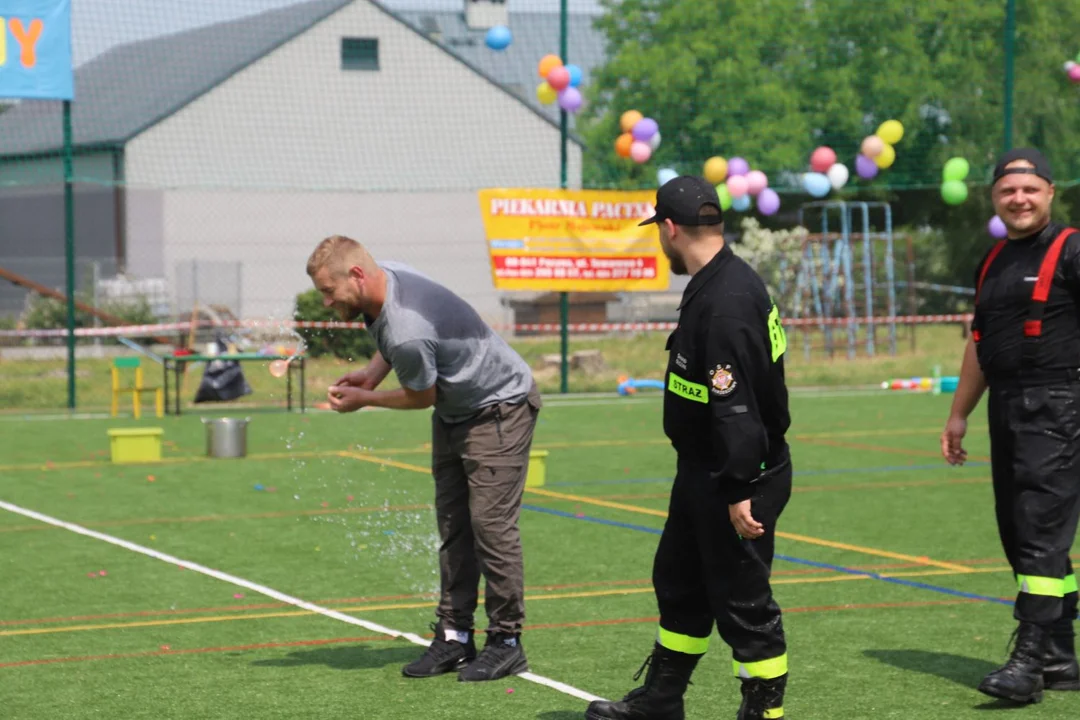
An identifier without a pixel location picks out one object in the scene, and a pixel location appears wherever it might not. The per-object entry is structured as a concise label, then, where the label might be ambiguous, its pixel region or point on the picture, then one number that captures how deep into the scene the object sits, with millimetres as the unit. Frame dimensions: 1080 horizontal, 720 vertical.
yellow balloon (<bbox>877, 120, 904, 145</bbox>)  25172
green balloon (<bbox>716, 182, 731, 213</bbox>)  23844
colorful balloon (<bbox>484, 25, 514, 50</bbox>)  22469
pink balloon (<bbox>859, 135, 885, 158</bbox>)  24859
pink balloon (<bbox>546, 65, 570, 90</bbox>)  22109
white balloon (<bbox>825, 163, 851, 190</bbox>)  25234
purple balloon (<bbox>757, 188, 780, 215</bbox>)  23828
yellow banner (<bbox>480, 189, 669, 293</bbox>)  21703
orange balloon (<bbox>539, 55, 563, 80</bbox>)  22438
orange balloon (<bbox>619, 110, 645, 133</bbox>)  24338
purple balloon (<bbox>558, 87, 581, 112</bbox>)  22181
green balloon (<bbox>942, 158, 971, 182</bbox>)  23500
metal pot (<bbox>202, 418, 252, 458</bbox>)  14492
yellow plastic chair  18047
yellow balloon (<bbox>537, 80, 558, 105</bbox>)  22484
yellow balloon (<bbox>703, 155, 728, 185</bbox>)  23750
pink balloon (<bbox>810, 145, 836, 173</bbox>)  25359
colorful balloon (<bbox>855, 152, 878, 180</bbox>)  24812
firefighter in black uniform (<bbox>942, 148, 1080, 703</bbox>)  6160
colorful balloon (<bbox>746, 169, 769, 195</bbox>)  23891
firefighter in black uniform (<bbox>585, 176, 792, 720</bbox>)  4895
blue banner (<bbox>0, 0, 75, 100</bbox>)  19266
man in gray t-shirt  6188
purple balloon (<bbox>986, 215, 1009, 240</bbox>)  23062
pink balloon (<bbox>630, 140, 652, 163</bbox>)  23619
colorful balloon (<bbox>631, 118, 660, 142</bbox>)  23797
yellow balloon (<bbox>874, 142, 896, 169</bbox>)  24906
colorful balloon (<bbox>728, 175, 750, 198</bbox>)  23844
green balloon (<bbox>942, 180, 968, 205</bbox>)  23328
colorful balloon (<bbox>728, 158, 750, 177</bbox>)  24312
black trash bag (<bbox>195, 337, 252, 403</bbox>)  20156
